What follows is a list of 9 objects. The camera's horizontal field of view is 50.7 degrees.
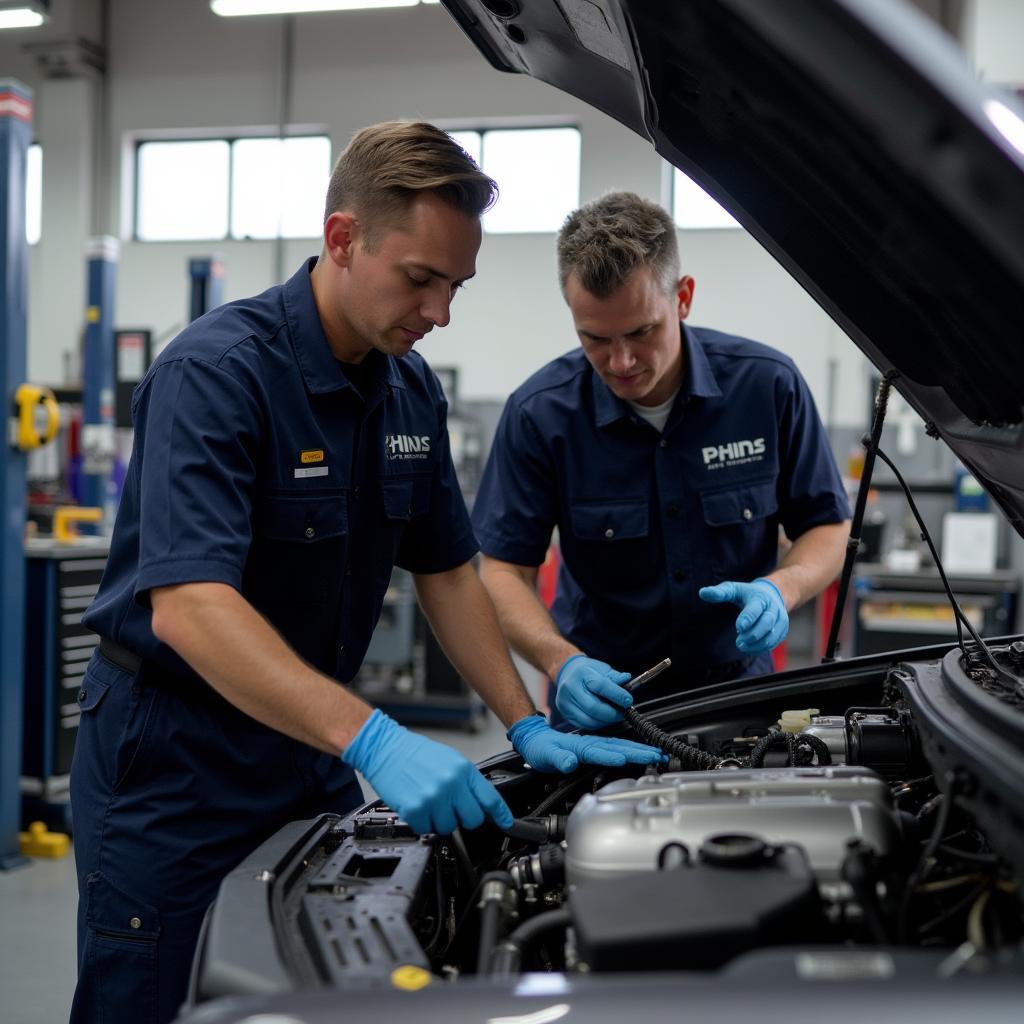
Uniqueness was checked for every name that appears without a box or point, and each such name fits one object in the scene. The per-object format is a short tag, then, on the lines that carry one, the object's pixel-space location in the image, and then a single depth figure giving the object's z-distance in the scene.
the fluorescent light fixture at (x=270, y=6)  6.40
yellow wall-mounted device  3.44
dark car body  0.69
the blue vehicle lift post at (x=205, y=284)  4.76
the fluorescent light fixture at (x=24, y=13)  6.95
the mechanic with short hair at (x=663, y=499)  1.99
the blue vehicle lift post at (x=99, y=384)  4.70
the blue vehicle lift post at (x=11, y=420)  3.36
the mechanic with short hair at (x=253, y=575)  1.24
